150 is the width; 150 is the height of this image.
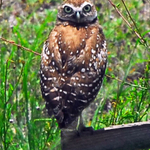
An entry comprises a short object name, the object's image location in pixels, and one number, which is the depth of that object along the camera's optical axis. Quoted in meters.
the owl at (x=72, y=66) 7.18
